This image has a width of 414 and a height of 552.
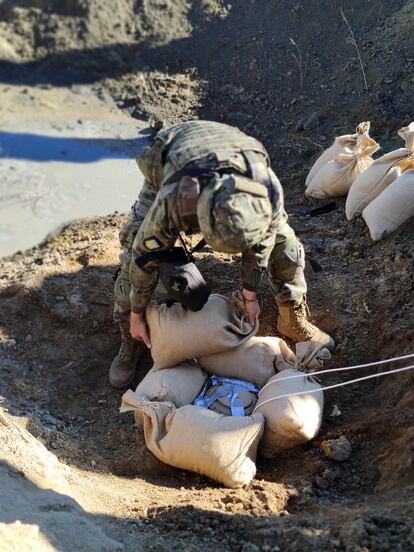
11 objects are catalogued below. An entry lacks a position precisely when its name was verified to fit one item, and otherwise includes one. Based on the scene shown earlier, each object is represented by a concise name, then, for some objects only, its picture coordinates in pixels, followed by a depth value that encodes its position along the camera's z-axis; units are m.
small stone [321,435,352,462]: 2.88
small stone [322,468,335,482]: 2.81
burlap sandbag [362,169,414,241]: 3.90
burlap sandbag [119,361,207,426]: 3.17
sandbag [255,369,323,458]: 2.91
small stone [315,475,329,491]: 2.78
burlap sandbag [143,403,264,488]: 2.83
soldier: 2.57
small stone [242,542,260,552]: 2.29
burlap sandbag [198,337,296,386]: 3.36
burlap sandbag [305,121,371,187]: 4.43
